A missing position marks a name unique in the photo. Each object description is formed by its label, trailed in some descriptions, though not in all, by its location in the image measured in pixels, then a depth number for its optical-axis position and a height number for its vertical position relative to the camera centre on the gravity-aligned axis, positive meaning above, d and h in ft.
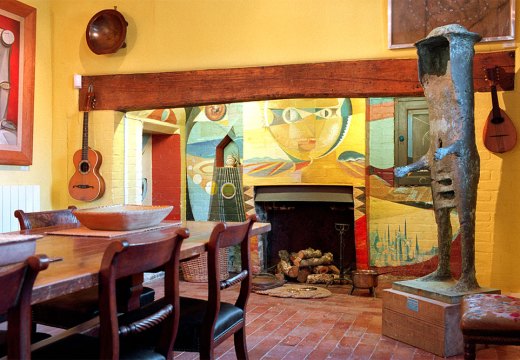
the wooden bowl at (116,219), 8.16 -0.61
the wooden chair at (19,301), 4.26 -0.98
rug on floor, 16.78 -3.60
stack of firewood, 19.93 -3.26
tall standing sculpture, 10.61 +0.83
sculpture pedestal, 10.44 -2.76
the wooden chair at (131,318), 5.25 -1.53
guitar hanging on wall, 15.47 +0.15
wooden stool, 7.92 -2.12
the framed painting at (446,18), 12.59 +3.84
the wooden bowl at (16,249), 5.63 -0.75
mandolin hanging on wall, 12.38 +1.23
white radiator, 13.87 -0.61
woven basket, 18.49 -3.06
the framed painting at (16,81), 13.94 +2.56
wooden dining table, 4.87 -0.87
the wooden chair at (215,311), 7.38 -1.94
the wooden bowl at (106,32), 15.15 +4.11
